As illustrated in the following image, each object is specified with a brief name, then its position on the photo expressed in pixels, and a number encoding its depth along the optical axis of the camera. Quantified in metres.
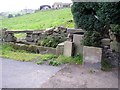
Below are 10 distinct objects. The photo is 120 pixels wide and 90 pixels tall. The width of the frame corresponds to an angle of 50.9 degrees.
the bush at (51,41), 4.17
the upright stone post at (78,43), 3.56
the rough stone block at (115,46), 3.43
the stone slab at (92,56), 3.29
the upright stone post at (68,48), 3.59
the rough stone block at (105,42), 3.50
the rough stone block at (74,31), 3.78
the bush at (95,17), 2.74
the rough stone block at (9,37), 4.51
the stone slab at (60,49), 3.77
